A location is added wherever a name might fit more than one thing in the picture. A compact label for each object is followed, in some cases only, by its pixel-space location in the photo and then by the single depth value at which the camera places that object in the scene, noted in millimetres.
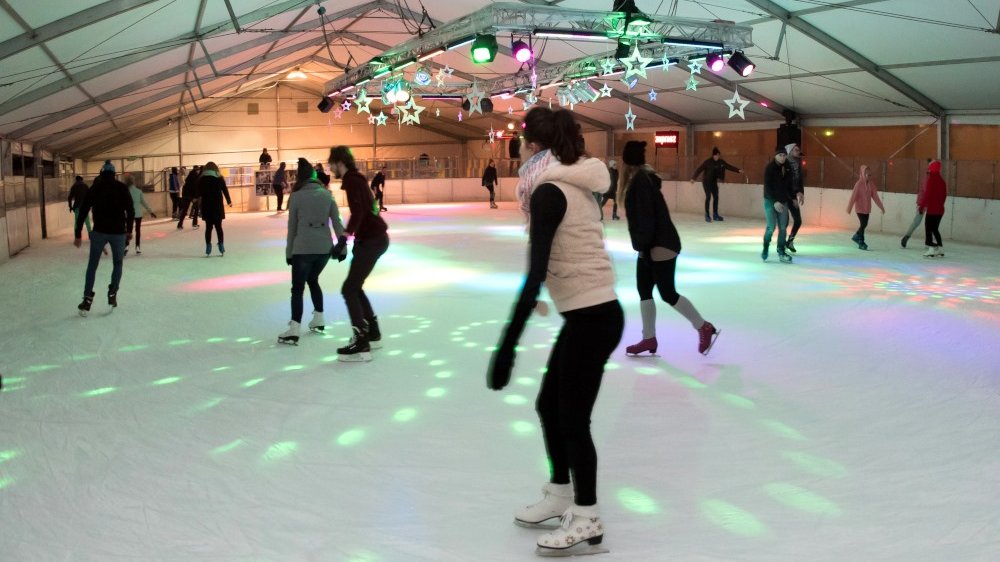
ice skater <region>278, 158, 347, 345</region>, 6328
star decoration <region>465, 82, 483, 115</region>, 16797
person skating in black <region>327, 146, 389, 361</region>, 5965
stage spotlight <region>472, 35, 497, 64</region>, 12492
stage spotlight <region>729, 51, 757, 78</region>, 13941
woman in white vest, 2865
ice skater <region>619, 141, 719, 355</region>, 5473
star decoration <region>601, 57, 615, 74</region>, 15380
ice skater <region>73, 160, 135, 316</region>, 7668
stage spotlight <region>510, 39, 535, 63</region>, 13031
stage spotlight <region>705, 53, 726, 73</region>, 14117
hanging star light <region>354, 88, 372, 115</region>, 19938
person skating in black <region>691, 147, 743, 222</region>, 18859
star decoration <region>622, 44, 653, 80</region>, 13431
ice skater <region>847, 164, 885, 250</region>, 12562
